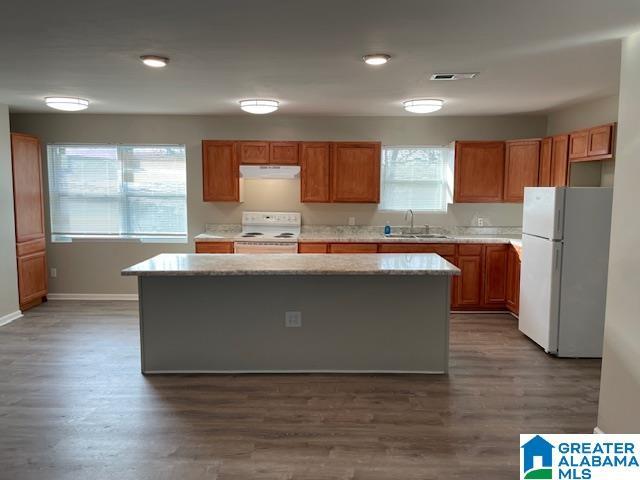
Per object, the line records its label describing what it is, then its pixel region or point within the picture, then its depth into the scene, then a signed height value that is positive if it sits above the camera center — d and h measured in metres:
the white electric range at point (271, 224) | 5.98 -0.34
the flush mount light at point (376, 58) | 3.08 +0.94
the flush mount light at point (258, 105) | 4.66 +0.93
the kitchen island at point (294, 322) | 3.65 -0.98
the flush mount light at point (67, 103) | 4.60 +0.93
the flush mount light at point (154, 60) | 3.13 +0.93
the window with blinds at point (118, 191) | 6.00 +0.07
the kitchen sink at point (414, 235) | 5.83 -0.46
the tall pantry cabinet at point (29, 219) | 5.34 -0.27
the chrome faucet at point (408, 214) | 6.05 -0.20
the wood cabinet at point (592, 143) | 4.18 +0.54
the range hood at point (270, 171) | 5.63 +0.32
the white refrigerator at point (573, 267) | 4.02 -0.59
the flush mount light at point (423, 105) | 4.59 +0.93
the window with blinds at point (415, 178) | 6.04 +0.26
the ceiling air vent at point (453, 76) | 3.62 +0.97
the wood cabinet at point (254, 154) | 5.72 +0.54
